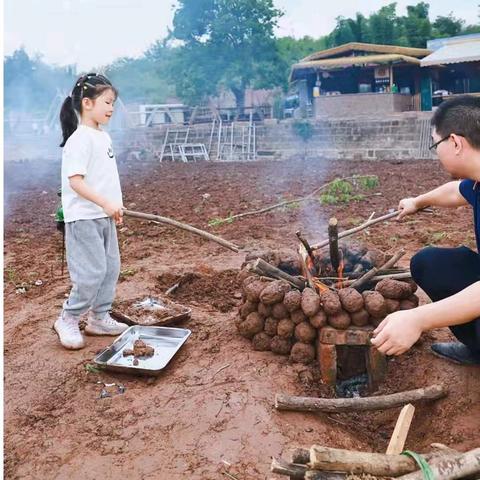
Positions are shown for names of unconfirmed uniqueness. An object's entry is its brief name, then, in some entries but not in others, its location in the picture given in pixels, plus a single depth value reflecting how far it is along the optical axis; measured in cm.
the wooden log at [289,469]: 196
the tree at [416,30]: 2456
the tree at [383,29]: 2489
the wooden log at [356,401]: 277
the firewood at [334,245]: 339
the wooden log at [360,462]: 187
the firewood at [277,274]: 348
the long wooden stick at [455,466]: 191
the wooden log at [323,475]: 189
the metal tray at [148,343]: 329
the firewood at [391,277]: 345
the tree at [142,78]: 3659
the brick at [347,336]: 313
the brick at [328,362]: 318
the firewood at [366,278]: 341
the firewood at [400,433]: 217
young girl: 369
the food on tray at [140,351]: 352
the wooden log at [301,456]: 202
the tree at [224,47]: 2223
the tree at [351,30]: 2555
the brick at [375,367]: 321
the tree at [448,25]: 2525
